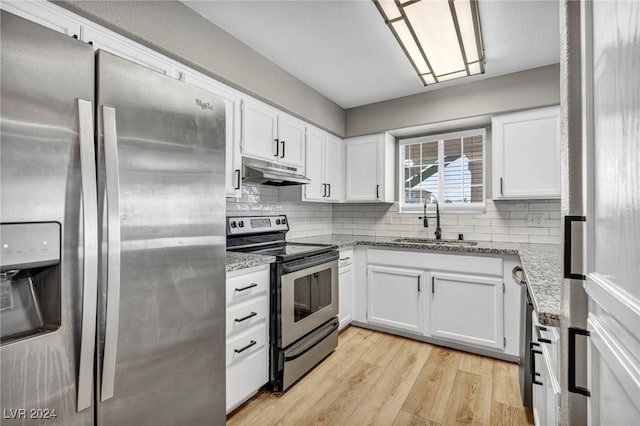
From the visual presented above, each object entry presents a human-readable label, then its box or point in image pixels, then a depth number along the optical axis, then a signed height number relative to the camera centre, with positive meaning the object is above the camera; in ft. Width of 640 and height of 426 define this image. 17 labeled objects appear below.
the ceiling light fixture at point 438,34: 5.29 +3.53
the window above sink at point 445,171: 10.85 +1.62
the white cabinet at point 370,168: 11.36 +1.75
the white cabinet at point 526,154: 8.59 +1.72
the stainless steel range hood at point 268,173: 7.60 +1.05
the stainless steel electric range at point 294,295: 6.88 -2.01
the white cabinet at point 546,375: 3.17 -1.91
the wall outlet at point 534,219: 9.45 -0.15
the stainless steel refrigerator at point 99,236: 2.80 -0.24
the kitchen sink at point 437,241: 9.73 -0.93
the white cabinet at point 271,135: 7.89 +2.24
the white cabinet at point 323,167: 10.32 +1.69
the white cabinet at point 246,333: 5.84 -2.40
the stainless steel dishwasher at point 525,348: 5.91 -2.70
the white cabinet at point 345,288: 9.82 -2.40
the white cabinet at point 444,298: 8.30 -2.48
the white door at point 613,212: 1.41 +0.01
